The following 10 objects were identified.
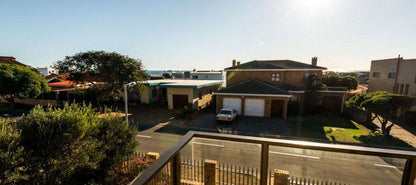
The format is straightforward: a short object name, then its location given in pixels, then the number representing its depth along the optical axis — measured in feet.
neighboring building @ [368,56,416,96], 62.59
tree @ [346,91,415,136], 35.86
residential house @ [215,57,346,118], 53.11
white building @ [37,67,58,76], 166.40
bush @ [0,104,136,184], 13.82
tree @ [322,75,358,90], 83.56
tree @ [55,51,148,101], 50.16
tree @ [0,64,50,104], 52.75
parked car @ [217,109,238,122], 45.42
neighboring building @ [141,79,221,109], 61.36
